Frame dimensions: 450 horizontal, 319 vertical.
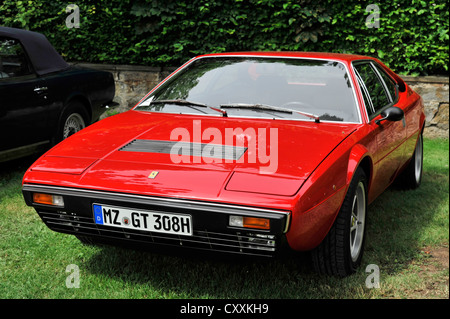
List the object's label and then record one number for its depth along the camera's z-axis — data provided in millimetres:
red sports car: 2574
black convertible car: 4973
